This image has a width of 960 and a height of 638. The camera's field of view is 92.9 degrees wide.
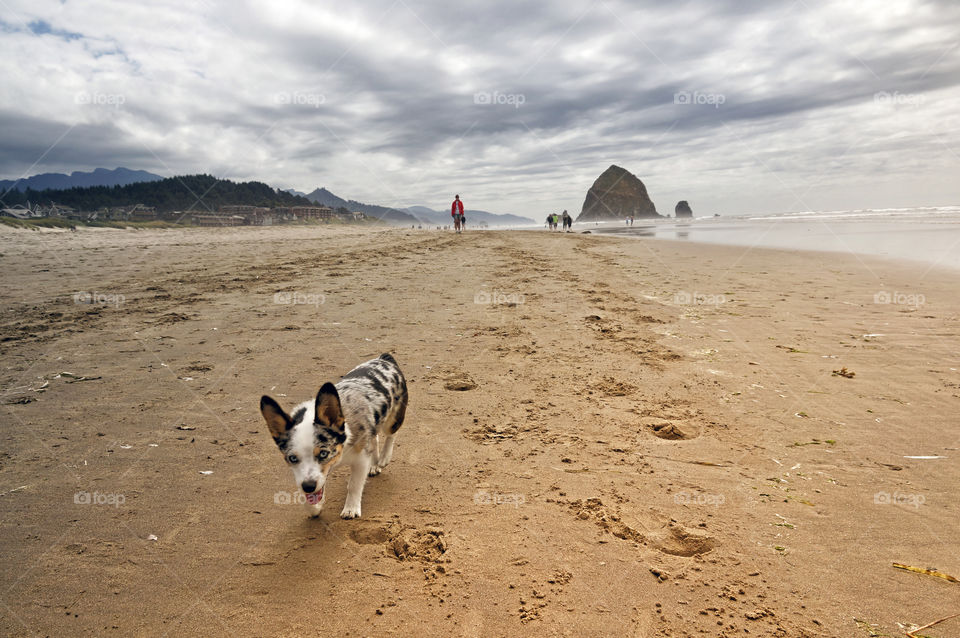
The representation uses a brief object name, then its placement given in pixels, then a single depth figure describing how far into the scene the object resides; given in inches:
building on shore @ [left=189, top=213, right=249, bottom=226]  2227.7
